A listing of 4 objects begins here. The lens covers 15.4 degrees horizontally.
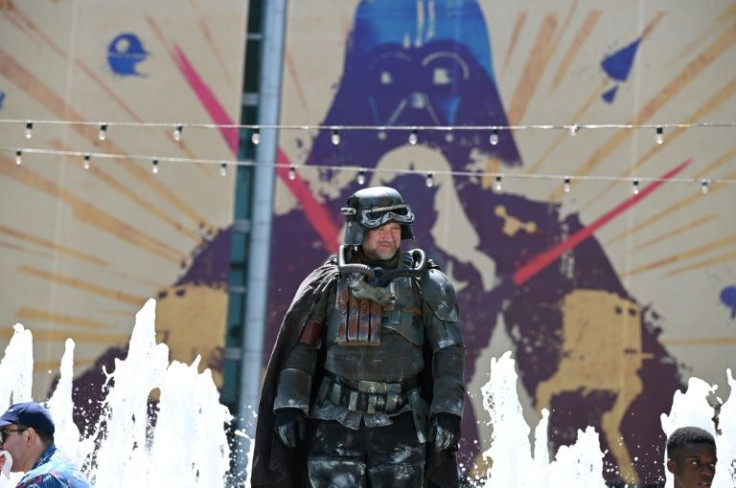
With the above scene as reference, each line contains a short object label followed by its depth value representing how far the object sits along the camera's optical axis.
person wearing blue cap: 8.94
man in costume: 10.18
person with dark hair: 9.74
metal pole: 28.42
